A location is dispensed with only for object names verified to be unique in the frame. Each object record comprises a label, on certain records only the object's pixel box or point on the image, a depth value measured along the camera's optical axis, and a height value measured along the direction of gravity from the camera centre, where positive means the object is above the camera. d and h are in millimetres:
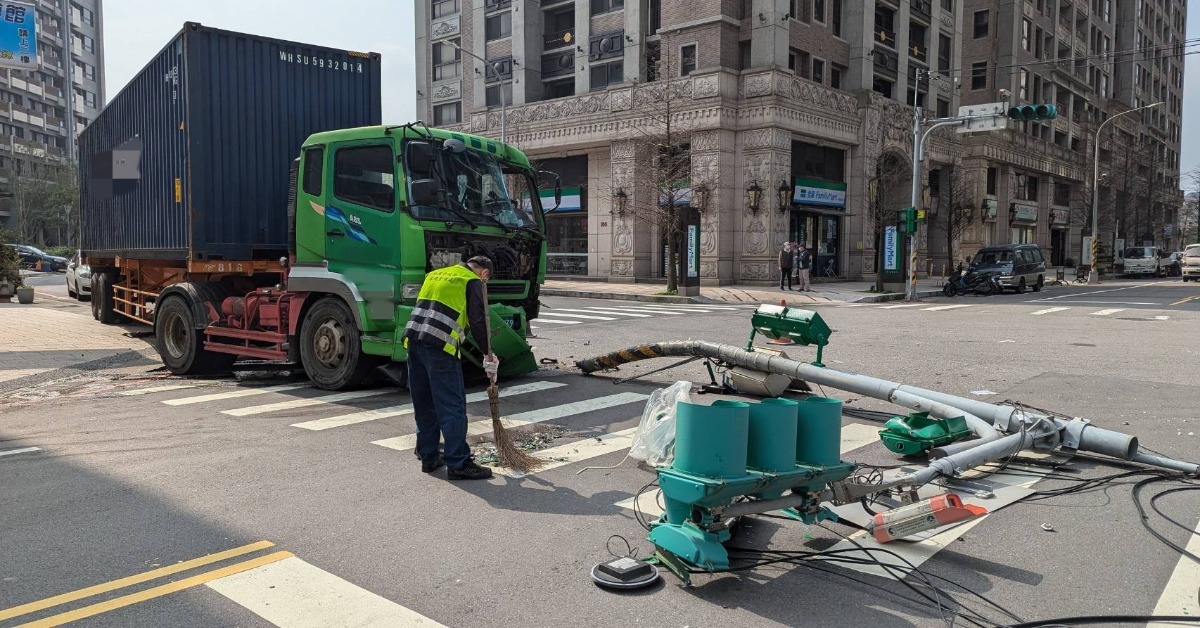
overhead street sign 22875 +4140
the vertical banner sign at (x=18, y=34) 17062 +4711
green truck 8773 +565
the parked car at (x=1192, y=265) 41031 -85
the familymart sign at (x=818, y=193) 32844 +2820
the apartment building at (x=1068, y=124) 48406 +10468
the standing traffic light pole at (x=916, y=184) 27141 +2644
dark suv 29672 -65
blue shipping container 10312 +1781
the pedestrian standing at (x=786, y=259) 28016 +71
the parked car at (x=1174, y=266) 51125 -176
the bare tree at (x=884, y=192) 29562 +3143
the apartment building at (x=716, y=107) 31375 +6469
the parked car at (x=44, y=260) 44719 -170
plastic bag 5867 -1238
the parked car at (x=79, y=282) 23469 -716
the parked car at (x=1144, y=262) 47438 +64
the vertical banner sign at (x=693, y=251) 27078 +319
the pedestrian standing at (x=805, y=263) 28047 -64
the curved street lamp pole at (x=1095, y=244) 38719 +904
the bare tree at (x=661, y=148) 29828 +4371
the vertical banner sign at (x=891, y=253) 29311 +316
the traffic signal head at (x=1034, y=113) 20644 +3838
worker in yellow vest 5855 -714
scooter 29609 -792
